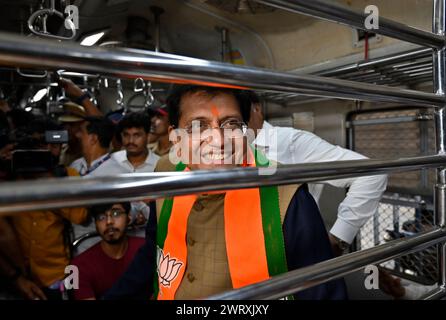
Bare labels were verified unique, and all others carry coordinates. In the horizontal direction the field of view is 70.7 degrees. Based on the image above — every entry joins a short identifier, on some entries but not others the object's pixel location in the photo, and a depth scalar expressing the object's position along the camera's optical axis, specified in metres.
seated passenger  1.80
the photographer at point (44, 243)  1.92
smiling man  0.79
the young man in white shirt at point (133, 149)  2.22
